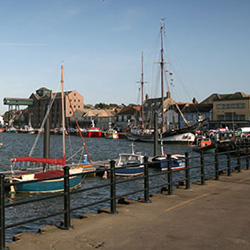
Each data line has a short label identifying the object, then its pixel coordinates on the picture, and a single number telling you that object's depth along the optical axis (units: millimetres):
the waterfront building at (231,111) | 86938
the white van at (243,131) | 63600
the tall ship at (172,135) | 76562
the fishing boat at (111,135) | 105675
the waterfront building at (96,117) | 141750
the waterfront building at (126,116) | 125000
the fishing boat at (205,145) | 52719
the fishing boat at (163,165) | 31547
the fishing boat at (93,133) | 116094
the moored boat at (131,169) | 27734
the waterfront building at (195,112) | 94462
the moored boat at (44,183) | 20750
